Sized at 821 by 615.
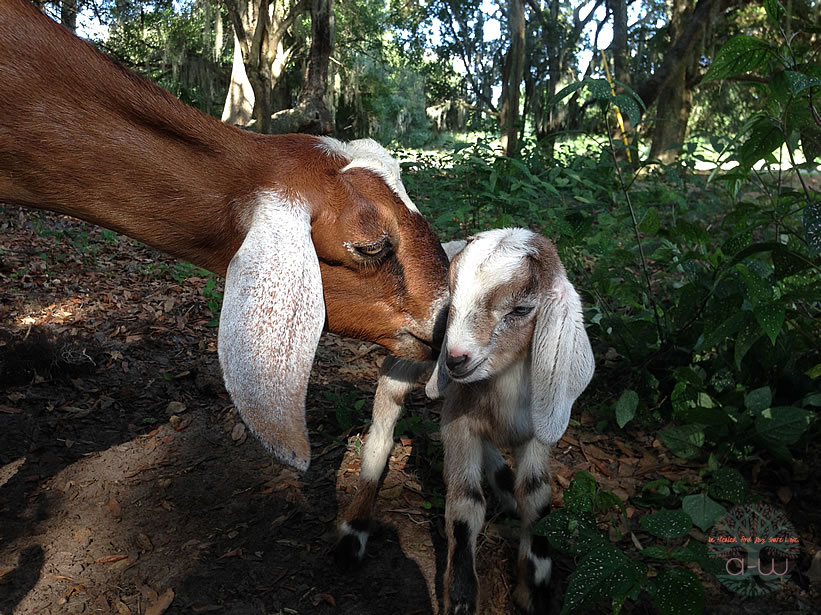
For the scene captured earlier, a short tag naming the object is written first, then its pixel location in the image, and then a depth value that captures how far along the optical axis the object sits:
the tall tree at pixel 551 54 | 17.16
